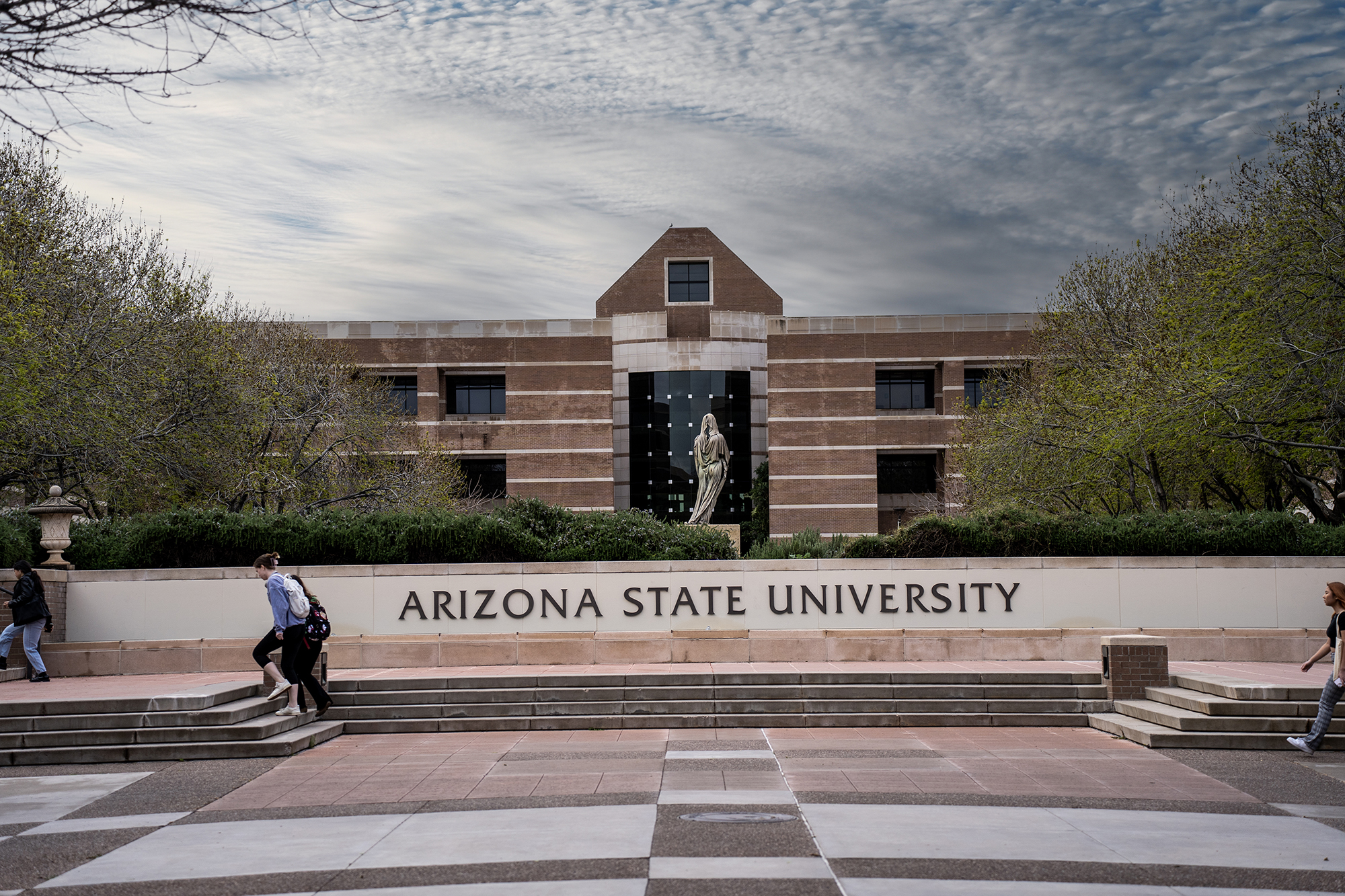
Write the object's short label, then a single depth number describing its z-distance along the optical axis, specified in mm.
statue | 29562
